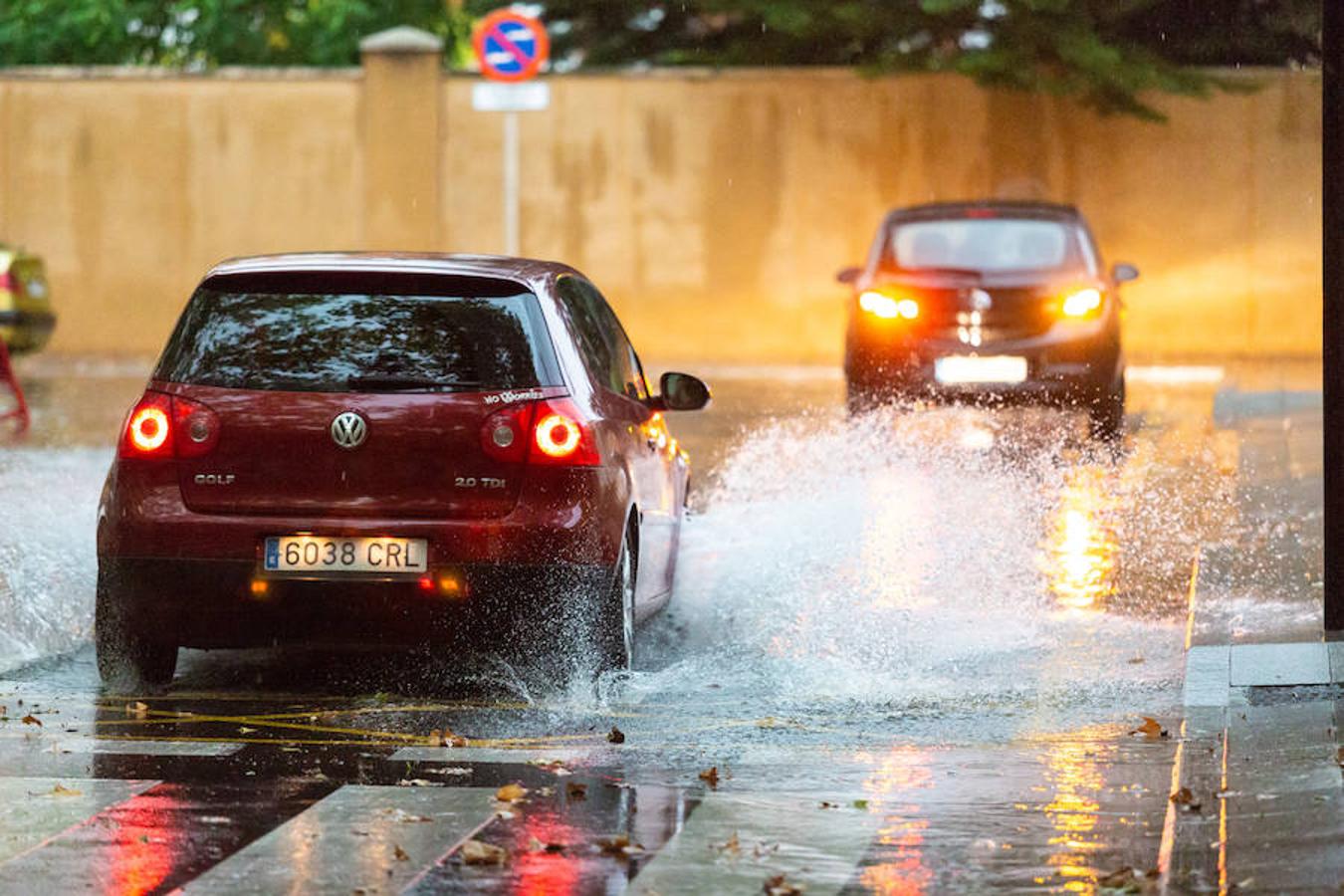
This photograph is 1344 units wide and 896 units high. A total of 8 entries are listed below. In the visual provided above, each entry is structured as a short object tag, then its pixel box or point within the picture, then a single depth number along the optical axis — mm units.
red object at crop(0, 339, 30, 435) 35312
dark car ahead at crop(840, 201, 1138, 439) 33031
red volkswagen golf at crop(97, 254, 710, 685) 16172
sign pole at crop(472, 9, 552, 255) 49750
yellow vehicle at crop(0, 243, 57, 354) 44281
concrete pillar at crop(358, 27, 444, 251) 53625
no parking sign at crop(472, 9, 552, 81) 49812
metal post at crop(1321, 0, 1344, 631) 17969
